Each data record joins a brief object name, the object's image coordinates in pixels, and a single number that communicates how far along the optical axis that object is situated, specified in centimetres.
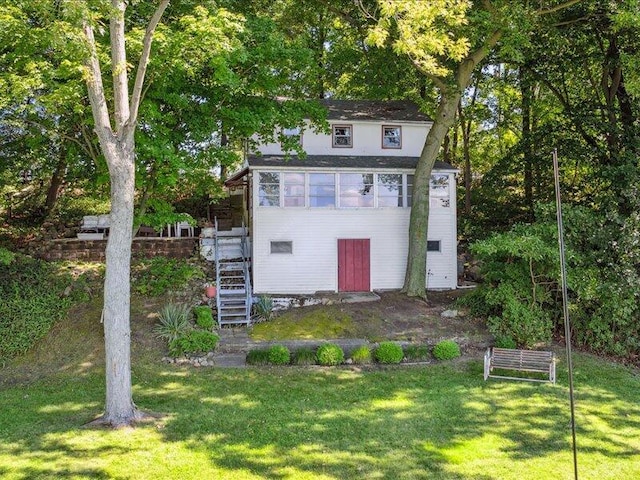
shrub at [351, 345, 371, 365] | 1147
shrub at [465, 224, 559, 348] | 1209
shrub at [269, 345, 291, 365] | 1118
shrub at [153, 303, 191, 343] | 1210
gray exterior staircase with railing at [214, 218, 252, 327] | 1367
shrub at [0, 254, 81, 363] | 1202
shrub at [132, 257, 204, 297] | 1440
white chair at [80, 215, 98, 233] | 1762
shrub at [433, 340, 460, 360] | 1159
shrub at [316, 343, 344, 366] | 1122
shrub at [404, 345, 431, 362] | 1161
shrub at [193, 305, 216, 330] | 1280
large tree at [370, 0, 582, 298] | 767
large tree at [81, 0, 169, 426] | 795
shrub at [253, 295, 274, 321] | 1394
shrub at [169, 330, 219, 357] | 1160
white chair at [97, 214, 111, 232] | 1773
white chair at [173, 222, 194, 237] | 1917
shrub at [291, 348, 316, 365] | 1134
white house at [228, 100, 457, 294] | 1544
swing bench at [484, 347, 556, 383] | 1031
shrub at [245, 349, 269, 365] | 1122
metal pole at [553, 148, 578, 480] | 579
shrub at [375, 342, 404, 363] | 1138
